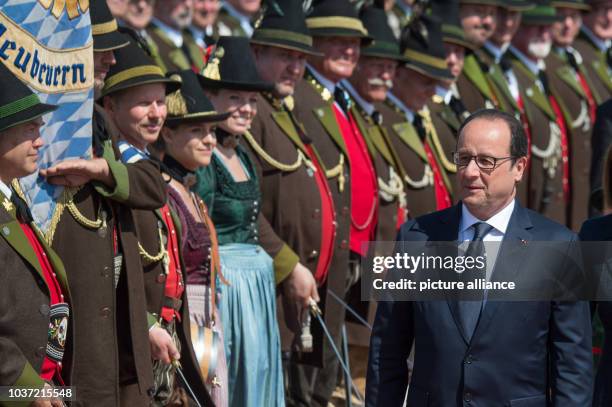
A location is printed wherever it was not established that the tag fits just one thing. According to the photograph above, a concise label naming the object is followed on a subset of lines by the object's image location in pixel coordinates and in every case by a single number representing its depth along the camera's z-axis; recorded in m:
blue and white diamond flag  11.77
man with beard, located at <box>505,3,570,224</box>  23.84
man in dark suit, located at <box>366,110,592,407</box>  10.58
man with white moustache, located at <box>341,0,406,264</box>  18.92
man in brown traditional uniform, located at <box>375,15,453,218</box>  19.92
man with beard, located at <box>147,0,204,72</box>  21.97
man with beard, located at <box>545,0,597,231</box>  24.92
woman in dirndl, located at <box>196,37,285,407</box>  15.13
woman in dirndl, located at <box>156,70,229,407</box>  14.26
